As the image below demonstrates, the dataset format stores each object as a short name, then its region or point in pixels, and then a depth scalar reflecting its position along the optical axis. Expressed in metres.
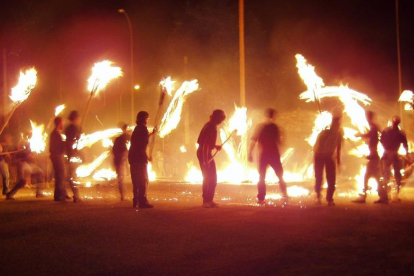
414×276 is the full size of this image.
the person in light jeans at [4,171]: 13.38
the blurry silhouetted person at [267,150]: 11.11
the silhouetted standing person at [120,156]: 12.16
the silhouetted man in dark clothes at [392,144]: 11.69
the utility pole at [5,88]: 23.67
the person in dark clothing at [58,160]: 11.77
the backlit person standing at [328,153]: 10.65
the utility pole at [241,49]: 17.78
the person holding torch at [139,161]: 10.45
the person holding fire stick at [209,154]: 10.55
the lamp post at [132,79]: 27.90
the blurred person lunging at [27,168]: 12.91
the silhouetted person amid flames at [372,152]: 11.24
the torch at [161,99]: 12.29
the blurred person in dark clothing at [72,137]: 11.75
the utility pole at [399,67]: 25.34
